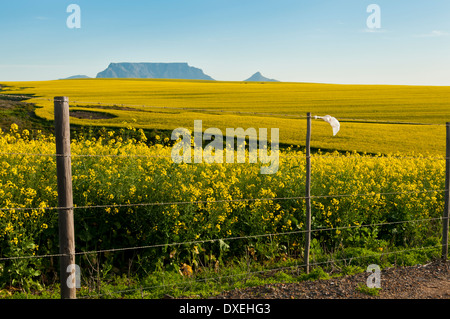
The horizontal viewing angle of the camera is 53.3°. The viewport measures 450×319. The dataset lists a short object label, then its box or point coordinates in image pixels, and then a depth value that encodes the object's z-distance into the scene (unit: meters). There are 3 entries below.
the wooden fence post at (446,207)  6.23
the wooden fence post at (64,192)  3.93
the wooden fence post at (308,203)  5.33
